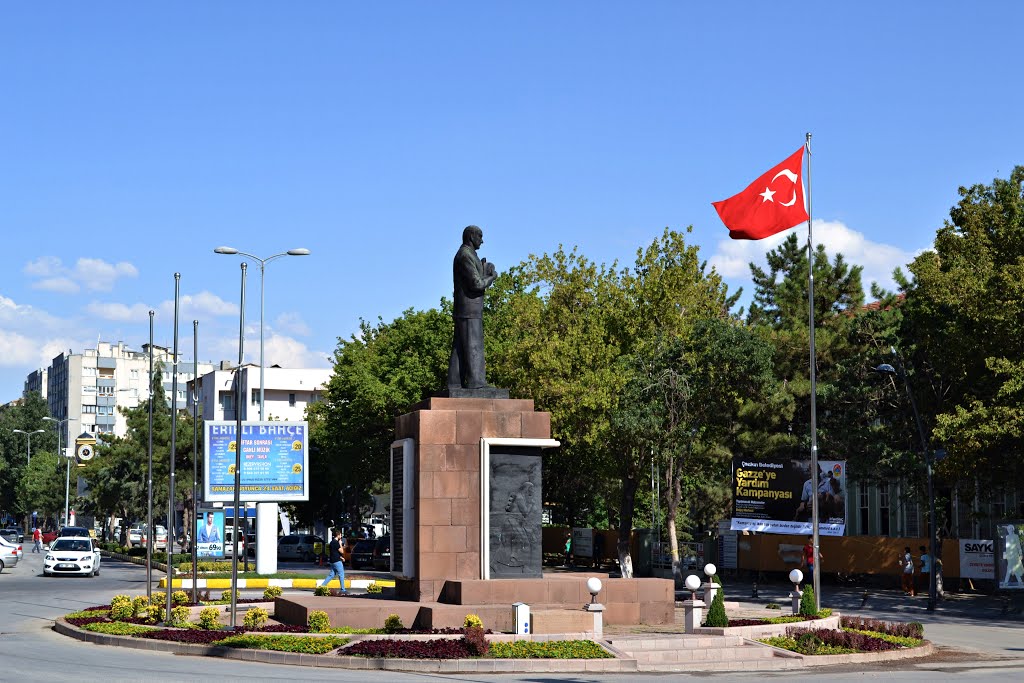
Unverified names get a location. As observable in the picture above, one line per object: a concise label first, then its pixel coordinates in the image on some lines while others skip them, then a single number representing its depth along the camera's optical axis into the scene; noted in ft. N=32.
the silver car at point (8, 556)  183.77
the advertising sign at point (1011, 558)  118.11
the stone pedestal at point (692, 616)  79.92
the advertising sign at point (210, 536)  198.49
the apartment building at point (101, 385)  556.10
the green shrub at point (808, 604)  88.48
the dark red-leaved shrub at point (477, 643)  67.36
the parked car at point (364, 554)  199.21
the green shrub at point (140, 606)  89.92
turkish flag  94.53
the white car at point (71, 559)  168.55
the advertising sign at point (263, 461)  154.61
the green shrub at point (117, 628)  81.35
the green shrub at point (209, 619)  81.87
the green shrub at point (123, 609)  90.53
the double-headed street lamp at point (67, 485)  326.03
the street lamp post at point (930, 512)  122.21
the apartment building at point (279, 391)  412.36
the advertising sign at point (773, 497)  153.38
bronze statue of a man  82.02
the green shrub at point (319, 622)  75.92
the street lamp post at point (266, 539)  167.02
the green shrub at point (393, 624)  75.11
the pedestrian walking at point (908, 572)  145.38
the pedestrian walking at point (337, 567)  104.27
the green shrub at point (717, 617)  80.84
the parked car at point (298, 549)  231.30
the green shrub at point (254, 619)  78.65
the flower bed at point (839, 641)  76.54
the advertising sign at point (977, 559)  148.66
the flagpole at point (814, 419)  97.76
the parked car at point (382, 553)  195.62
